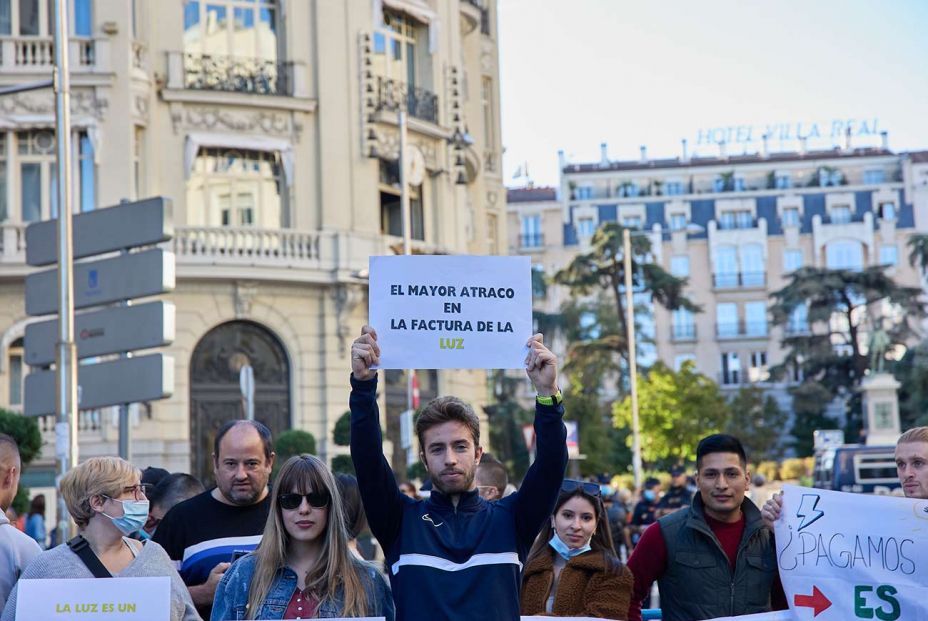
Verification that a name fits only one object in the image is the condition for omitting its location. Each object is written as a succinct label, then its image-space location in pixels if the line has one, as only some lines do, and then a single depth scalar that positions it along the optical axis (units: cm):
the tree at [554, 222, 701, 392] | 6122
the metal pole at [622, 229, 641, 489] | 4859
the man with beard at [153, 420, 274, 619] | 725
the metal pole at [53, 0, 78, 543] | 1719
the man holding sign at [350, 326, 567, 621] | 561
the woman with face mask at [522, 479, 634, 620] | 712
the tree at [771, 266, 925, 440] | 7494
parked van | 2711
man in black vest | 690
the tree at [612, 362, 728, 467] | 5997
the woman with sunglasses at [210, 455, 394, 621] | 577
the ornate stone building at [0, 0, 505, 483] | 3278
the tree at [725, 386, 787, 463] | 7831
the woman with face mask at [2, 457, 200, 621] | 593
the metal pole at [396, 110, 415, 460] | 3516
